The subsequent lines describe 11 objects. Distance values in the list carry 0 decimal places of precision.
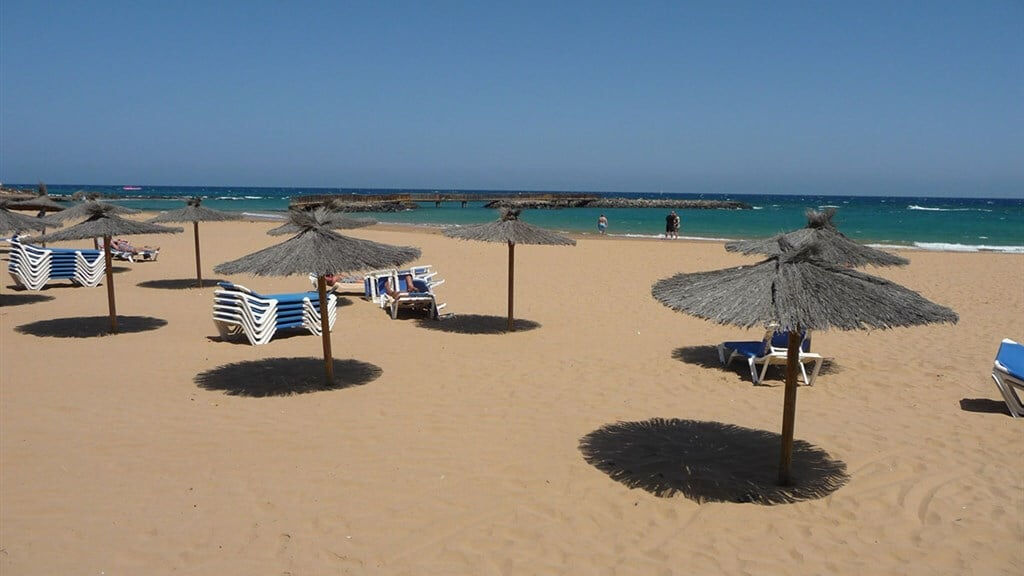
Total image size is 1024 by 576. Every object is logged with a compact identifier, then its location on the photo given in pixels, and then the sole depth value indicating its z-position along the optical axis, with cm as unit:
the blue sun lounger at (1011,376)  601
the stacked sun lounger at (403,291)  1020
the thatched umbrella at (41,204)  1936
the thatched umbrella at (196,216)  1345
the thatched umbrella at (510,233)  920
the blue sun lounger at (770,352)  690
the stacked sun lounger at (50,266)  1230
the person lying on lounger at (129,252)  1705
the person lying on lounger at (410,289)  1047
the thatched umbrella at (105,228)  849
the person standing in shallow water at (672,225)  2875
